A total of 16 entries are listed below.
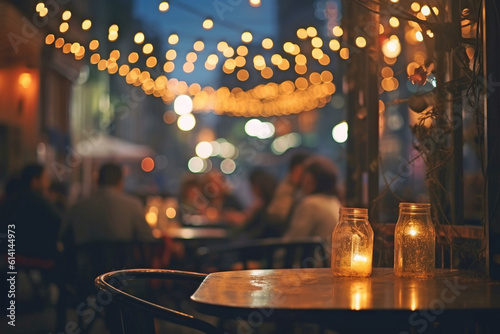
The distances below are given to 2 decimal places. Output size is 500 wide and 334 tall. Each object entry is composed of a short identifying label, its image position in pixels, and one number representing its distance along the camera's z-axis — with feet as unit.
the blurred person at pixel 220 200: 43.13
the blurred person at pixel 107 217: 21.15
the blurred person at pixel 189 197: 40.42
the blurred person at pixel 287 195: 26.71
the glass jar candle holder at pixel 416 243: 9.53
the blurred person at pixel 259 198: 29.25
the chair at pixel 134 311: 8.11
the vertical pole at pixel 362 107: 15.30
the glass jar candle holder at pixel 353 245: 9.52
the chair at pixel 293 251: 18.67
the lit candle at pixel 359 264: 9.51
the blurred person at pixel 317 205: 21.38
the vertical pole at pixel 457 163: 12.09
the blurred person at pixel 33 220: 23.80
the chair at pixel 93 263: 16.74
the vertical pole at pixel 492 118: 9.53
